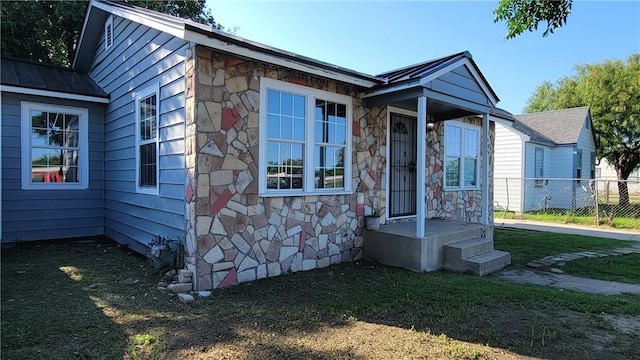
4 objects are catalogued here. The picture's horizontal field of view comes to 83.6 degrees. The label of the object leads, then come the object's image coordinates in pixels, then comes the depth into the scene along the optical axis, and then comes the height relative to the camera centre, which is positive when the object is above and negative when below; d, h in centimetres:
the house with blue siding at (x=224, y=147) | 455 +46
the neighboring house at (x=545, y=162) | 1515 +66
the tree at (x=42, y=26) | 1133 +486
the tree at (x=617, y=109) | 1642 +327
